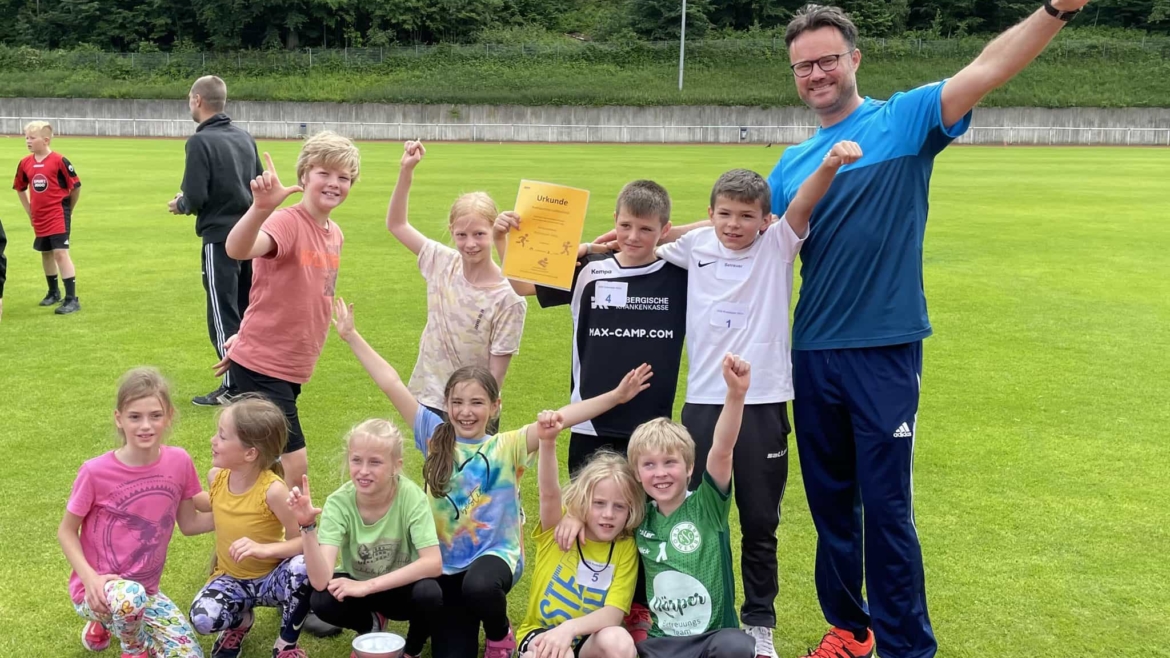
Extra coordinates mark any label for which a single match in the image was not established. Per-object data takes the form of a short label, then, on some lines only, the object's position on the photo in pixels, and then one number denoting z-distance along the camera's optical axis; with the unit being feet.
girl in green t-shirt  12.30
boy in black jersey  14.01
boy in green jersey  12.26
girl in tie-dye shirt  13.09
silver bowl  11.04
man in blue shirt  12.07
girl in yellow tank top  12.58
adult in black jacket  25.62
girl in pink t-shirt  12.12
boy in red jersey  36.27
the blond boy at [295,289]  15.81
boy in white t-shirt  12.84
